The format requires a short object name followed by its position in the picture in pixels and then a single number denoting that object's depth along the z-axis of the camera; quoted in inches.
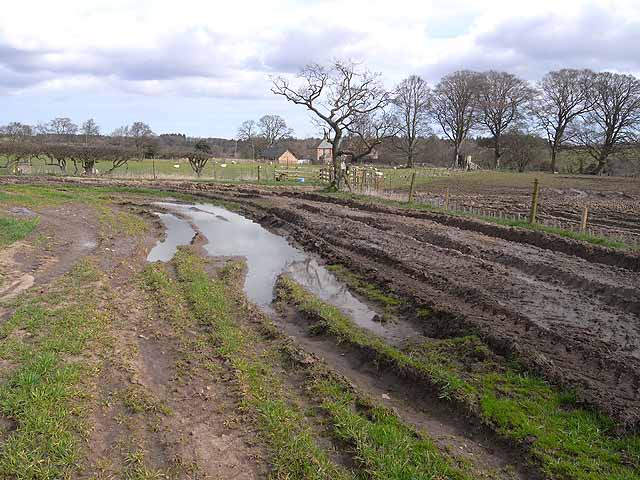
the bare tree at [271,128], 4141.2
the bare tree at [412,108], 2849.4
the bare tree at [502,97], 2664.9
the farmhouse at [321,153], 3388.3
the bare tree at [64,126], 3208.9
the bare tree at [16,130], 2127.2
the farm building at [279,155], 3662.9
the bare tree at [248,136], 4088.6
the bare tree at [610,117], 2261.3
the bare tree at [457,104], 2726.4
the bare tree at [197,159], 1806.1
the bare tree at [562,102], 2434.8
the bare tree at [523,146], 2650.1
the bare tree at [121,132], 3415.4
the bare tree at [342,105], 1169.4
